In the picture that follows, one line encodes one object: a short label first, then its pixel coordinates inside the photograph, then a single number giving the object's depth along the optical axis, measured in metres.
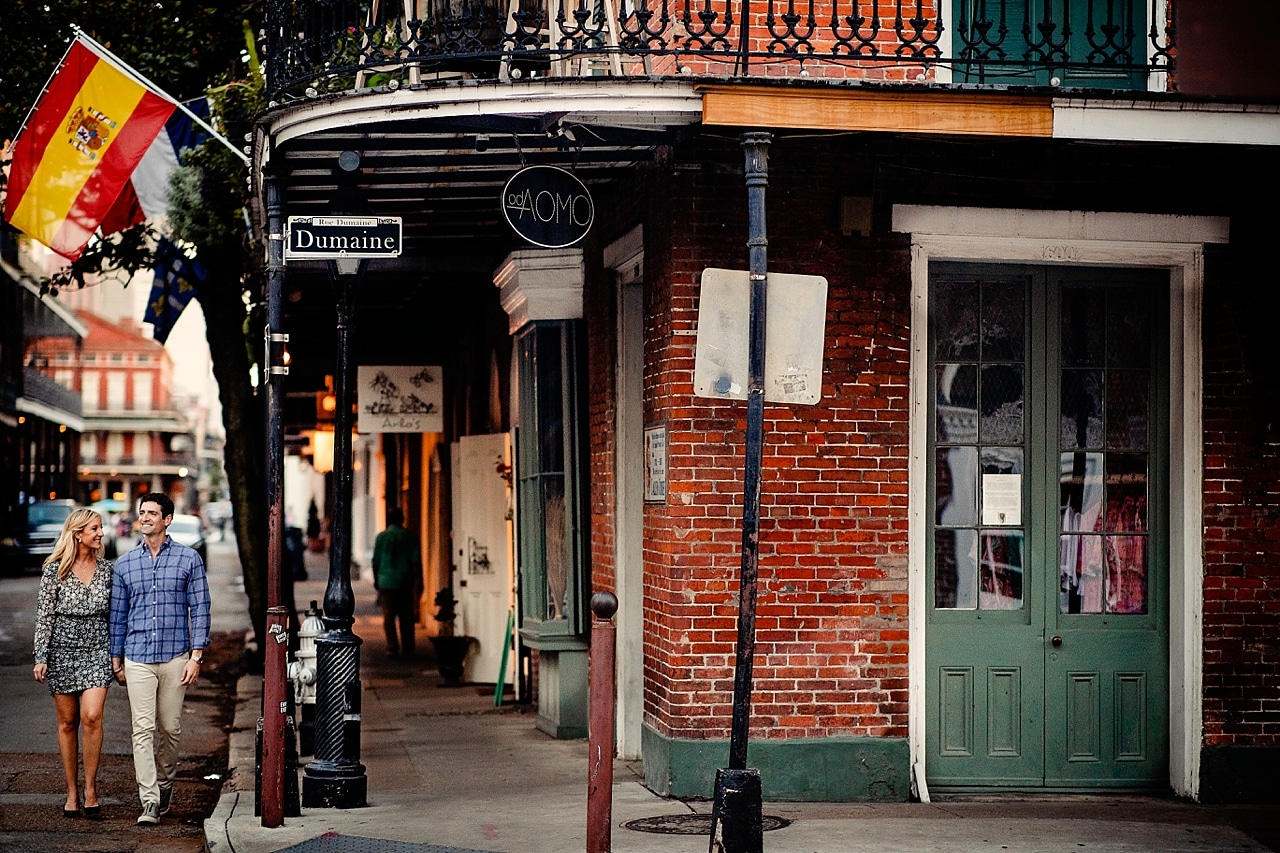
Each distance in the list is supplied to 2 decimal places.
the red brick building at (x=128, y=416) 120.60
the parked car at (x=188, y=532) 45.16
